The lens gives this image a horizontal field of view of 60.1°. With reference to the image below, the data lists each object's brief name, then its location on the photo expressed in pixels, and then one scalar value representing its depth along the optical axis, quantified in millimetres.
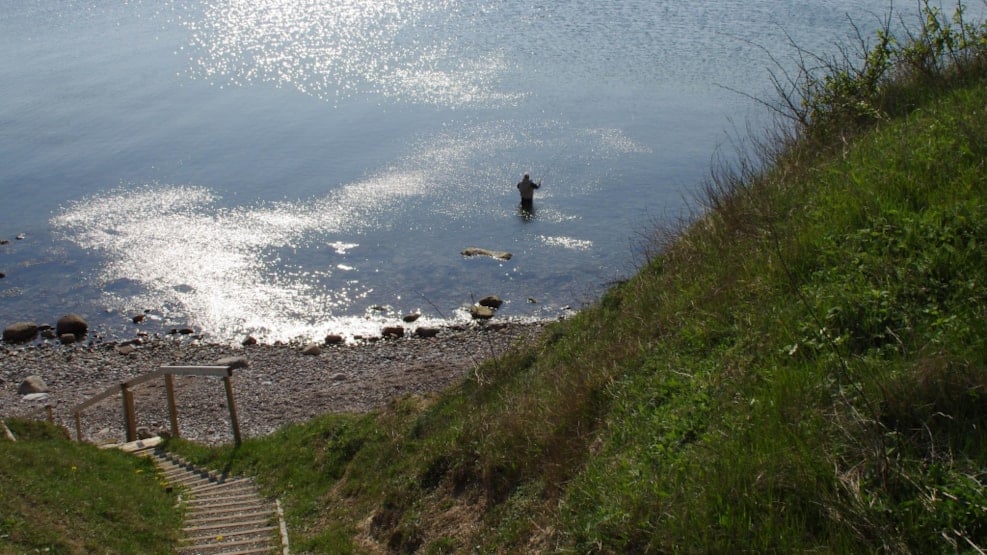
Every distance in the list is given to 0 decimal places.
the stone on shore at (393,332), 29844
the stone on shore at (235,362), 28062
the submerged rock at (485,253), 34281
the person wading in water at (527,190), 37312
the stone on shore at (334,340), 29688
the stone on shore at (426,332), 29562
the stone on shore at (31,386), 26859
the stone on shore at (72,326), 30625
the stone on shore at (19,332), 30406
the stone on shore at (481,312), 30172
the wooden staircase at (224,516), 10102
